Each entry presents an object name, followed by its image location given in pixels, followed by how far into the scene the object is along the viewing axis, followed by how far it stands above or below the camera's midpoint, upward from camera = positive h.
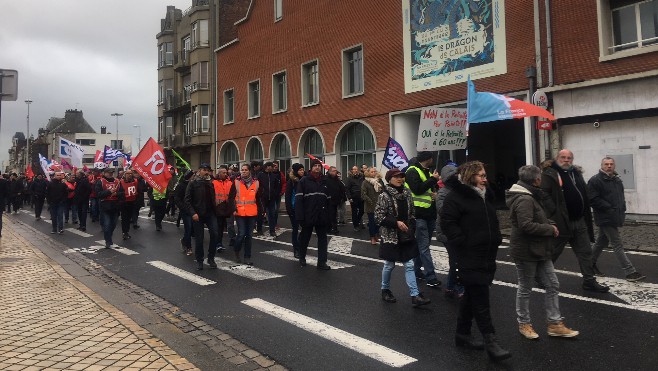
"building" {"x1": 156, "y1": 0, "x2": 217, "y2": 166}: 36.34 +9.56
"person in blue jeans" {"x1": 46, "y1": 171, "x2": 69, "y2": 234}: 15.15 +0.28
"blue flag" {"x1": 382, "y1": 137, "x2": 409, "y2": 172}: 12.28 +1.04
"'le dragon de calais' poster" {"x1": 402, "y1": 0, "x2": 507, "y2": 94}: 17.62 +5.72
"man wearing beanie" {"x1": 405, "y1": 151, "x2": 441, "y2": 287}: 7.09 -0.02
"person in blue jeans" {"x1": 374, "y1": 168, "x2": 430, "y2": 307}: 6.13 -0.27
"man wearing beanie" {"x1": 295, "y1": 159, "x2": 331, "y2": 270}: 8.79 -0.11
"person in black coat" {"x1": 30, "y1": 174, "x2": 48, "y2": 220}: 20.97 +0.65
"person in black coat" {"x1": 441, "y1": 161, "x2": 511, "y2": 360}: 4.53 -0.36
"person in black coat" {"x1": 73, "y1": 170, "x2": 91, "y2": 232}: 16.11 +0.41
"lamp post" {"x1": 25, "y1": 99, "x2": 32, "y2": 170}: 71.56 +13.07
